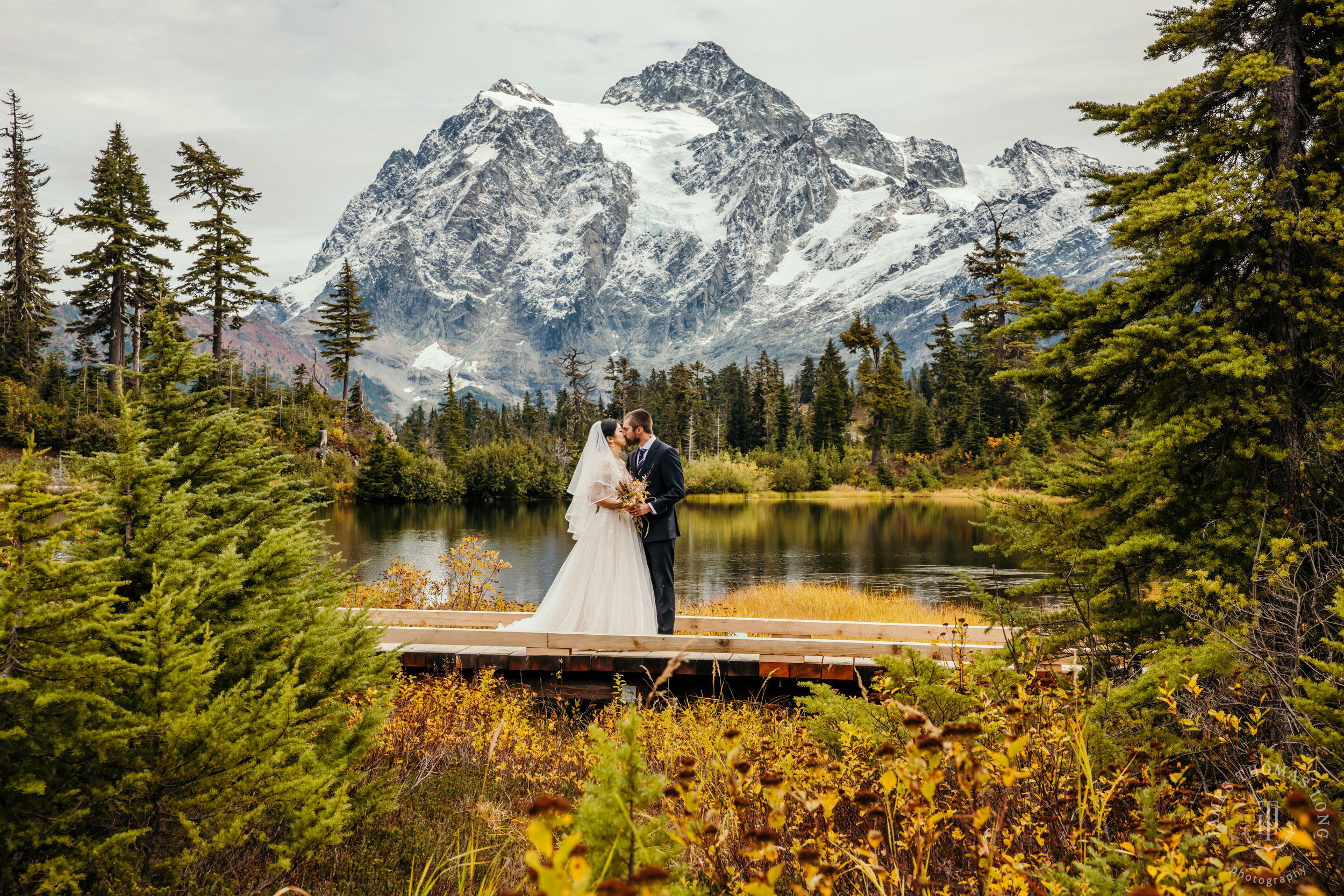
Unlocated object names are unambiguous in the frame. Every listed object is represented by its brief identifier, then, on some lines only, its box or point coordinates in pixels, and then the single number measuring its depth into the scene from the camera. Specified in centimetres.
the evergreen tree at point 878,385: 5988
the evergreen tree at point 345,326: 4962
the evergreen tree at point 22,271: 4219
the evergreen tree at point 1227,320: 530
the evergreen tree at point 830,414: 6462
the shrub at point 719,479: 5462
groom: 739
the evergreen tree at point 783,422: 7044
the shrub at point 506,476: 5494
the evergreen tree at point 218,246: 3375
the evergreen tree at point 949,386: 5800
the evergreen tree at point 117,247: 3425
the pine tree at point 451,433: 5881
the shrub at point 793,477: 5684
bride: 730
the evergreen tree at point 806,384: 9906
